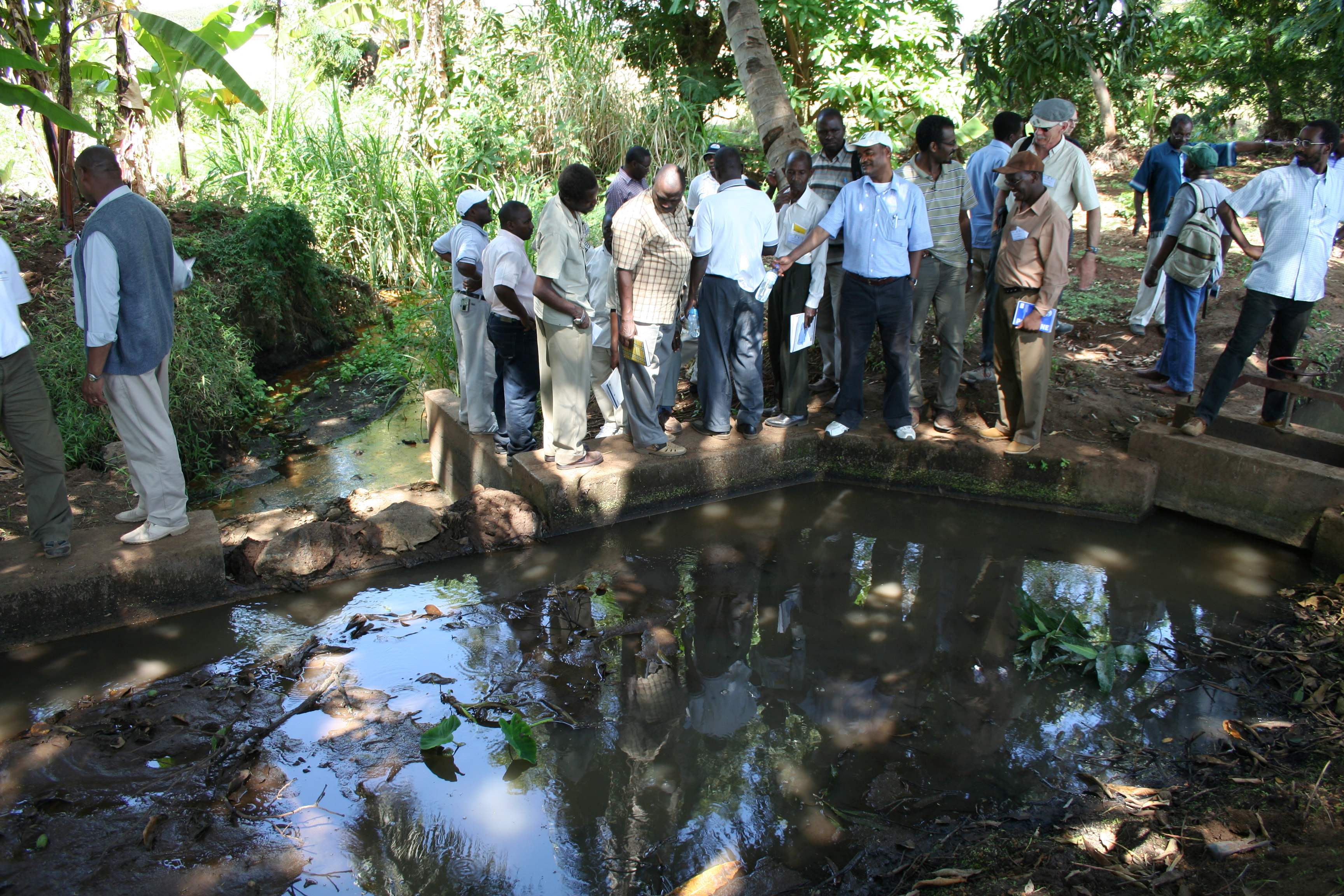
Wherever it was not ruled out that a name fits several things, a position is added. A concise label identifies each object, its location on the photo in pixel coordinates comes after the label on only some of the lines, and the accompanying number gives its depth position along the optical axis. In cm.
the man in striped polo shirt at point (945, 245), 591
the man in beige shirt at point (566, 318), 492
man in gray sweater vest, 411
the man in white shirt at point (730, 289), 549
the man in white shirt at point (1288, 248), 521
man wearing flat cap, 578
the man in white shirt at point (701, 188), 677
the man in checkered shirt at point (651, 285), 525
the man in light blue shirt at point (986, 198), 640
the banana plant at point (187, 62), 822
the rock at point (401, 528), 504
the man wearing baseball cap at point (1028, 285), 525
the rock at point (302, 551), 473
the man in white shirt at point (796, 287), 591
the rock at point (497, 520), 515
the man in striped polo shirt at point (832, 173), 604
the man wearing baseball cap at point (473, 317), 568
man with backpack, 607
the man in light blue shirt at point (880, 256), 552
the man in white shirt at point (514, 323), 508
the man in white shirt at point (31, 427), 404
